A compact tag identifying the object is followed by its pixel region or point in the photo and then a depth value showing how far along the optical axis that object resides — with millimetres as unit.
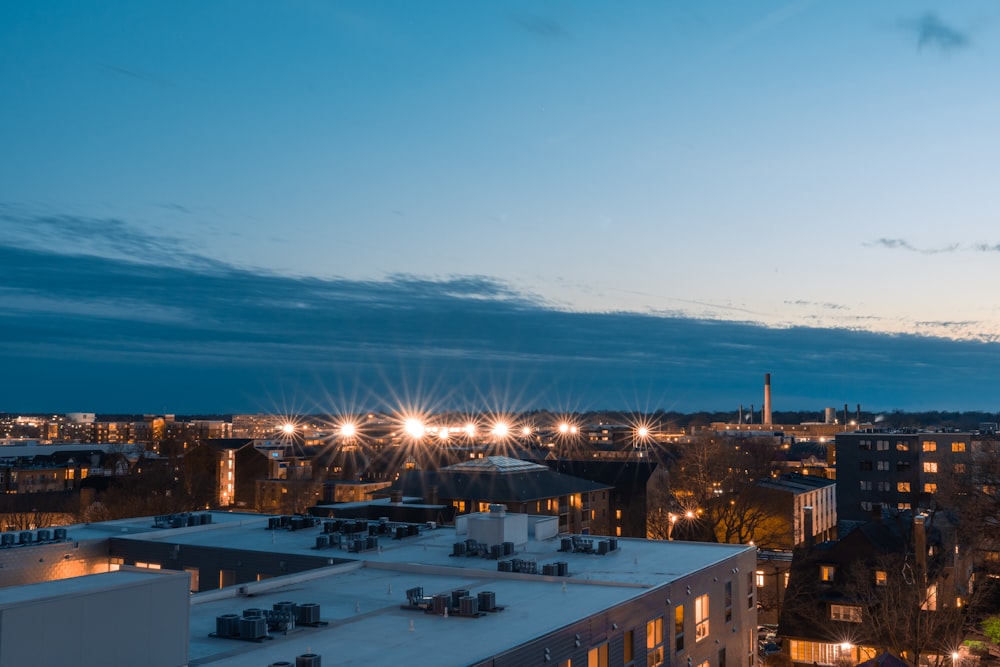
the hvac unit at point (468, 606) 22395
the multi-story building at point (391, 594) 16719
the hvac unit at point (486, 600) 22906
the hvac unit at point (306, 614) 21391
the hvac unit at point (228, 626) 20109
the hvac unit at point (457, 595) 22938
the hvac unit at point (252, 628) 19828
